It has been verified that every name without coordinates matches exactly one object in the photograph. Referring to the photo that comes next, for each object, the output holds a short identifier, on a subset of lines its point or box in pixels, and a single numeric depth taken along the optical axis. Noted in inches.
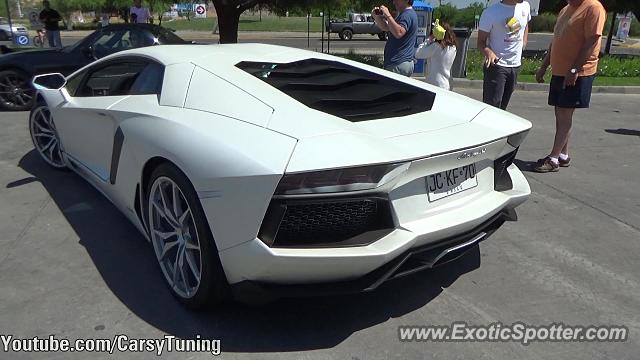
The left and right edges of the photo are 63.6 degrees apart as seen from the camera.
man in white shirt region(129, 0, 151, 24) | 533.3
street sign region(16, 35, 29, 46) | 747.6
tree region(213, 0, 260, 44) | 642.8
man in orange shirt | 190.2
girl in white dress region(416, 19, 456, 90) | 217.2
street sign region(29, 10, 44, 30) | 719.7
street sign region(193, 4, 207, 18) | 1183.6
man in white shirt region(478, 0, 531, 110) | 210.5
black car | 310.8
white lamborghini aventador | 87.5
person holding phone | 221.0
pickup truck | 1366.9
